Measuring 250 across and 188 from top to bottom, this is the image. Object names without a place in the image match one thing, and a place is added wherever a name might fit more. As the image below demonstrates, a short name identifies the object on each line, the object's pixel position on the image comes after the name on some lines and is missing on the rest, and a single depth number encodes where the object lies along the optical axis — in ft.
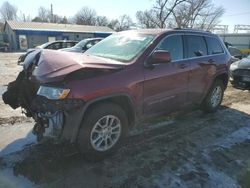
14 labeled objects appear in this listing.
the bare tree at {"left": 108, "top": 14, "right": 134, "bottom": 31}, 221.46
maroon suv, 10.19
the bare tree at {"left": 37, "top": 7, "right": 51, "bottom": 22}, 253.85
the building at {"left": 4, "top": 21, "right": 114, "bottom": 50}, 123.85
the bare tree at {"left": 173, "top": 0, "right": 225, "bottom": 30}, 126.93
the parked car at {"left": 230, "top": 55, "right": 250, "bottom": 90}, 28.40
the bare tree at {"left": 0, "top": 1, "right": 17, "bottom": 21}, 269.23
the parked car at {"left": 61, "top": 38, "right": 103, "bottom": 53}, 39.93
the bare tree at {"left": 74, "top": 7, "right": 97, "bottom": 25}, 227.61
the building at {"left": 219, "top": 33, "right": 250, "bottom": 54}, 88.99
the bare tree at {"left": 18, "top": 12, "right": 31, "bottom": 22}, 256.93
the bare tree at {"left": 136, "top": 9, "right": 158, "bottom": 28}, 139.62
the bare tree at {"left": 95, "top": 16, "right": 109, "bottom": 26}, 226.79
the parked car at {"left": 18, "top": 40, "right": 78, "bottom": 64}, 48.79
